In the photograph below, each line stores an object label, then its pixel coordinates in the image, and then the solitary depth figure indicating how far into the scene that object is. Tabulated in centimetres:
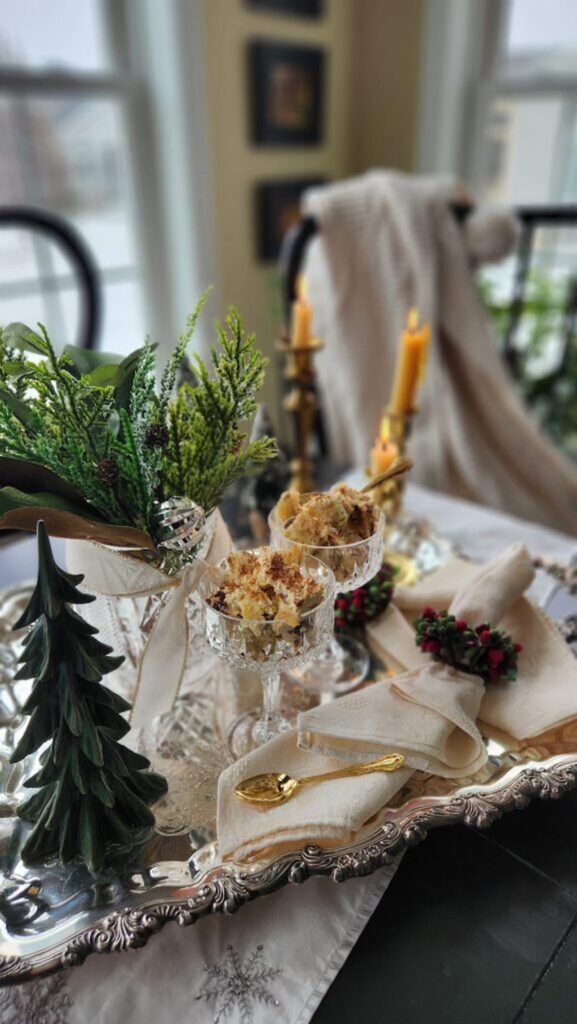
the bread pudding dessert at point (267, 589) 46
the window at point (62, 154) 155
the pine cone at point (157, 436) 47
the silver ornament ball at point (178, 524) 48
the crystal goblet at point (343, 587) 54
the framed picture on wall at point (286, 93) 180
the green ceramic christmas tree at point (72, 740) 44
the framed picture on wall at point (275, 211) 195
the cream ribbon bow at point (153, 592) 50
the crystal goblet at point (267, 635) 47
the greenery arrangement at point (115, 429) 46
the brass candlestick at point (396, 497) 81
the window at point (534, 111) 183
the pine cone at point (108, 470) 47
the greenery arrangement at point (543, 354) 182
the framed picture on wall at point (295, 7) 174
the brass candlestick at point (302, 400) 86
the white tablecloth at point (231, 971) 41
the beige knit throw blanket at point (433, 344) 129
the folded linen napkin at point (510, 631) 54
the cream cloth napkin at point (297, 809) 45
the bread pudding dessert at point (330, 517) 55
